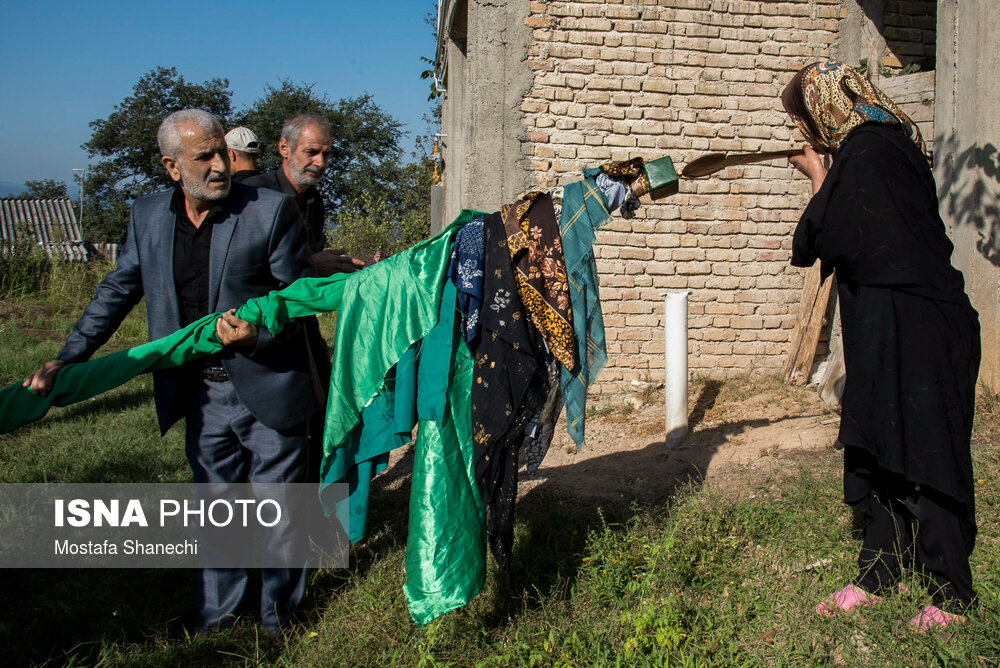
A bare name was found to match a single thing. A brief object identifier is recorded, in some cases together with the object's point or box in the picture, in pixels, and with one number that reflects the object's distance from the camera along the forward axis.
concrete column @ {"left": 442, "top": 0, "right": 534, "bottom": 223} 6.44
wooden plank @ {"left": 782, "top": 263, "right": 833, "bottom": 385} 6.62
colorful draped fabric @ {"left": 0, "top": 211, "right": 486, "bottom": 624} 2.66
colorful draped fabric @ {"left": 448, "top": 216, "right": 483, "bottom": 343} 2.71
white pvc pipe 5.37
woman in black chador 2.58
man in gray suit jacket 2.95
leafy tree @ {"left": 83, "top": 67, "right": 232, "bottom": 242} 35.38
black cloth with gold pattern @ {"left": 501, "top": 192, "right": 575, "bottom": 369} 2.71
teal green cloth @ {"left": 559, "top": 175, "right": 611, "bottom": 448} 2.77
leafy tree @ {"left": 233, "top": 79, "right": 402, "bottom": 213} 29.28
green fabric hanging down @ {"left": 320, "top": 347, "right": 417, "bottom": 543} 2.76
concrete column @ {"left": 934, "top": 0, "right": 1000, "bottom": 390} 5.05
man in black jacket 3.94
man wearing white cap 5.05
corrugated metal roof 28.77
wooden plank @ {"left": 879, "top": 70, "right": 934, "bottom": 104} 5.69
